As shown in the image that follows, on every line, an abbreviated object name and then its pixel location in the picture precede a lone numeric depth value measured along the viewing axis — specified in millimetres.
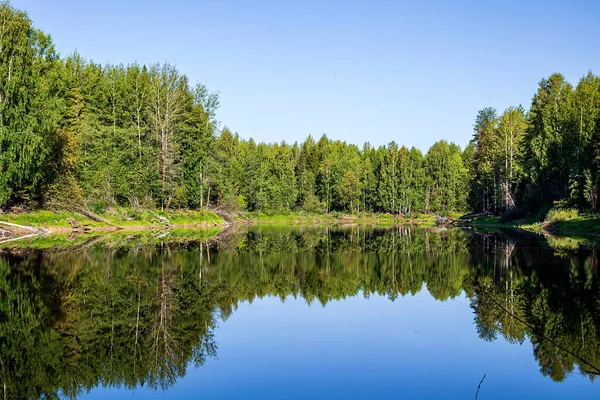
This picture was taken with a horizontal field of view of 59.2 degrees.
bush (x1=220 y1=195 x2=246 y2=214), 80500
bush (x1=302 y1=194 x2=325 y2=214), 106125
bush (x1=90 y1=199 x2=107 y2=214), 55325
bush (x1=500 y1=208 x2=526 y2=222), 70594
